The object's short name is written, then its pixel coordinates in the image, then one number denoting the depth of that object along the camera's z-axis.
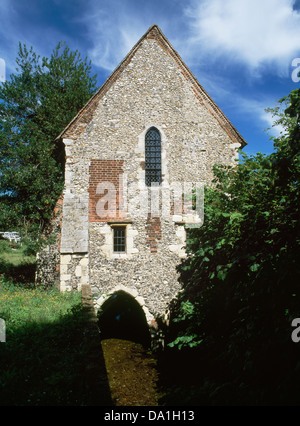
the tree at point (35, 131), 9.81
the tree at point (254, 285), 3.20
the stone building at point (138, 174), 8.91
